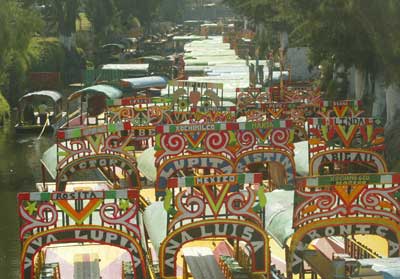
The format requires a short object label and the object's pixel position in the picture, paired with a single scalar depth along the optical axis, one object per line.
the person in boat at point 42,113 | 53.78
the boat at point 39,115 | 52.31
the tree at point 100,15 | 105.50
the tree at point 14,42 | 52.00
